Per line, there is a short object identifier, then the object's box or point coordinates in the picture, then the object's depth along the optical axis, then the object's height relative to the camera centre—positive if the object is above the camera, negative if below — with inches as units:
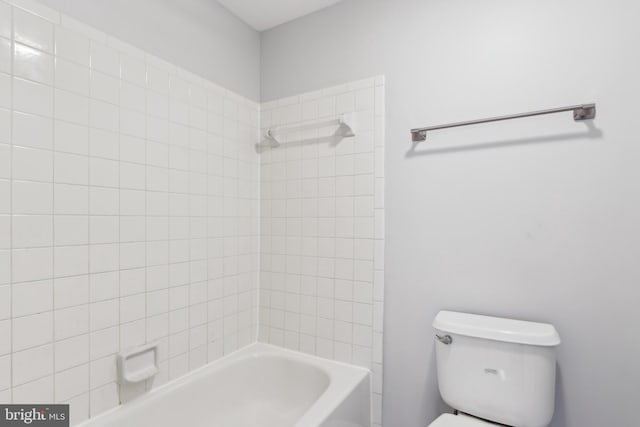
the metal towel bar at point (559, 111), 47.4 +16.0
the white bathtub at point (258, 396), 53.2 -33.4
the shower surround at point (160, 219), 42.6 -0.4
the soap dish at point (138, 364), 51.4 -24.2
